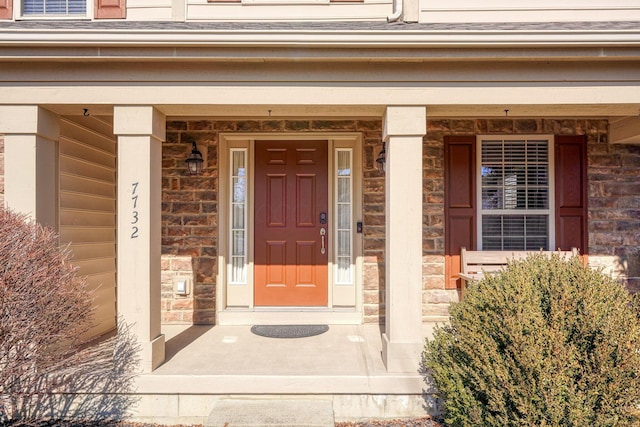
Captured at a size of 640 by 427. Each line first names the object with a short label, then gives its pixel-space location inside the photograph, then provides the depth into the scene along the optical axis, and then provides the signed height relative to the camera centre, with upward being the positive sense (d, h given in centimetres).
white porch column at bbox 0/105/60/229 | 348 +52
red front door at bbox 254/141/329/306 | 510 -6
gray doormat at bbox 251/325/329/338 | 451 -128
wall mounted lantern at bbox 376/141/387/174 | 482 +66
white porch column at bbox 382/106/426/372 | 349 -5
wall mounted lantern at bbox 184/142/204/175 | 484 +67
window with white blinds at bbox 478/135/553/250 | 495 +26
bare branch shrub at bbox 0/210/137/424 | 272 -88
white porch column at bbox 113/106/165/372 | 347 +1
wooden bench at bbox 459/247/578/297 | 475 -50
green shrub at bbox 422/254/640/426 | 254 -86
